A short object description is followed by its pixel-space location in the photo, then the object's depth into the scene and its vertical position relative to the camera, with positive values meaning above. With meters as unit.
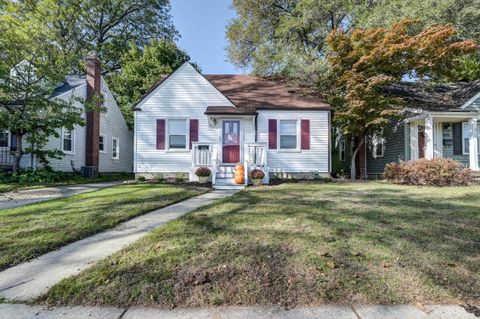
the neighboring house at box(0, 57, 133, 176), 13.66 +1.33
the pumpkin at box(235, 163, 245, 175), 11.26 -0.18
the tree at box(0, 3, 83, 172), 10.99 +3.04
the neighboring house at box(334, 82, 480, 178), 13.41 +1.63
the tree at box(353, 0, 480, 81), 15.98 +8.36
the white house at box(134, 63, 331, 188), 13.27 +1.60
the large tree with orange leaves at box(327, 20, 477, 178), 12.77 +4.72
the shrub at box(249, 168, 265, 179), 11.30 -0.37
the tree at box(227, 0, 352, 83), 16.67 +10.32
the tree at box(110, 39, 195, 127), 21.09 +6.70
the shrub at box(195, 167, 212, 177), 11.66 -0.30
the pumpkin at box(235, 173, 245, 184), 11.23 -0.58
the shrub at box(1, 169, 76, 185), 11.09 -0.53
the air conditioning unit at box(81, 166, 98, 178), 15.19 -0.37
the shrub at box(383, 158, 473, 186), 10.52 -0.28
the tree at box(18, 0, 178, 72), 25.45 +13.26
